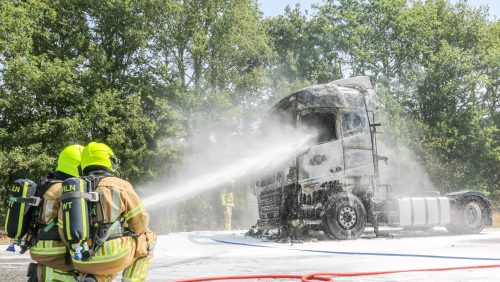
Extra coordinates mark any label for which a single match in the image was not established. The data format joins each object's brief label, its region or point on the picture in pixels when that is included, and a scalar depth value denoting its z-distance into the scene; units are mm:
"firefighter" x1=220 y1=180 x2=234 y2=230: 20328
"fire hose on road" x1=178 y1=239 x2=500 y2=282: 6084
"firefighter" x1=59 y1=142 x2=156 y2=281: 3426
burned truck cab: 10773
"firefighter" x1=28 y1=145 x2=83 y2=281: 3615
